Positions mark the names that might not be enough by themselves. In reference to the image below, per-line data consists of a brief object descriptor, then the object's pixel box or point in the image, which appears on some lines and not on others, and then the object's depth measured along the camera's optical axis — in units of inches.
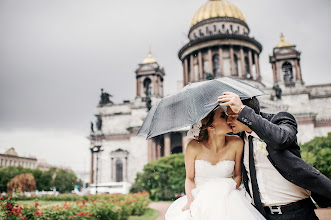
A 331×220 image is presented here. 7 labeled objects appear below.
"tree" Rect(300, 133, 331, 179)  516.4
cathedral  1307.8
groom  97.0
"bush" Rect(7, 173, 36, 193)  1210.6
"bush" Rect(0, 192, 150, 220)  285.9
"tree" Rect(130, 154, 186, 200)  900.6
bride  113.2
